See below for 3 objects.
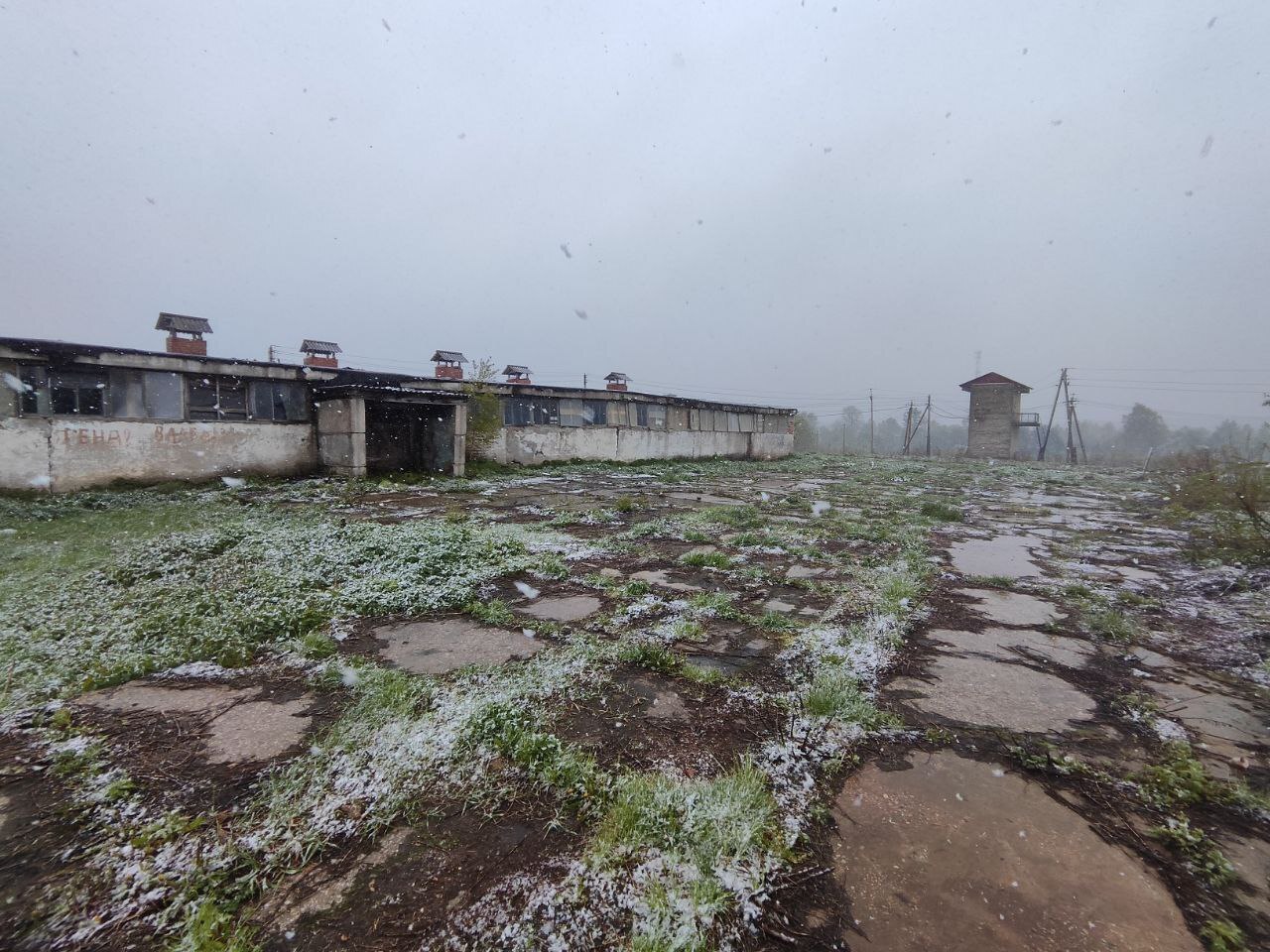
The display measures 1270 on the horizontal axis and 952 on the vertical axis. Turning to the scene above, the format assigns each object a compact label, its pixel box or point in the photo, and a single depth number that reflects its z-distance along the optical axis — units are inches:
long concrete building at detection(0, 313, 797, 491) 395.2
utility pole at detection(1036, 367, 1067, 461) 1277.9
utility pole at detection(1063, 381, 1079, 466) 1263.0
